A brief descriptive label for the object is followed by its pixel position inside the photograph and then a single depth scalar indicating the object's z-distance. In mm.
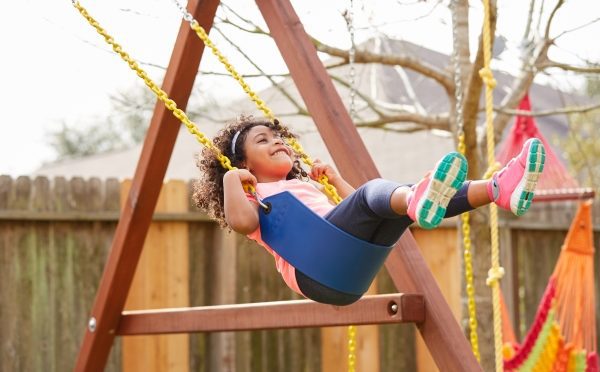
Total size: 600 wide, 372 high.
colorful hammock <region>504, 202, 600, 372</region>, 5055
